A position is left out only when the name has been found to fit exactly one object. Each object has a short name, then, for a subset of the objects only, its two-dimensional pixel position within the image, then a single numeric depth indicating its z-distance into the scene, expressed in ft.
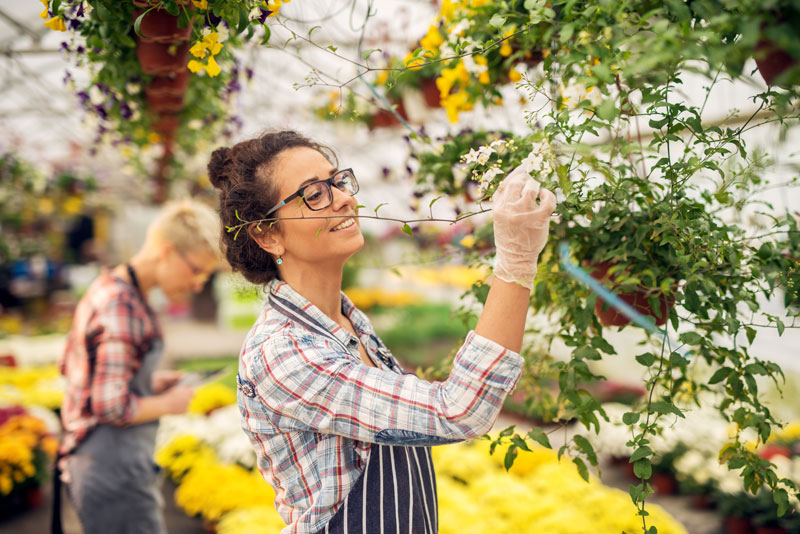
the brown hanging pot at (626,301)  3.46
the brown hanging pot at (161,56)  4.94
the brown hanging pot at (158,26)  4.17
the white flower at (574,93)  3.41
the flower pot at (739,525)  9.32
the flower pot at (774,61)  2.24
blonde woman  6.06
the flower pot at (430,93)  7.92
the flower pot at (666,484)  11.89
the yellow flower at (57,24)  3.49
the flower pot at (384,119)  9.16
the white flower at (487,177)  2.87
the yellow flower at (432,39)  4.67
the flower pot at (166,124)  7.98
